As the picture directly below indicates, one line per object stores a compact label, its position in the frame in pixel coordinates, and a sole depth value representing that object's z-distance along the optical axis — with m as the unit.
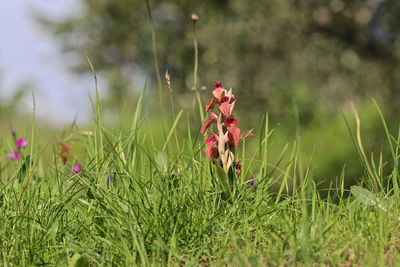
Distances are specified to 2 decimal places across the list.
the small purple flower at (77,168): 5.19
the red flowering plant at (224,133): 3.95
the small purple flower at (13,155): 6.15
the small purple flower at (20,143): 5.71
